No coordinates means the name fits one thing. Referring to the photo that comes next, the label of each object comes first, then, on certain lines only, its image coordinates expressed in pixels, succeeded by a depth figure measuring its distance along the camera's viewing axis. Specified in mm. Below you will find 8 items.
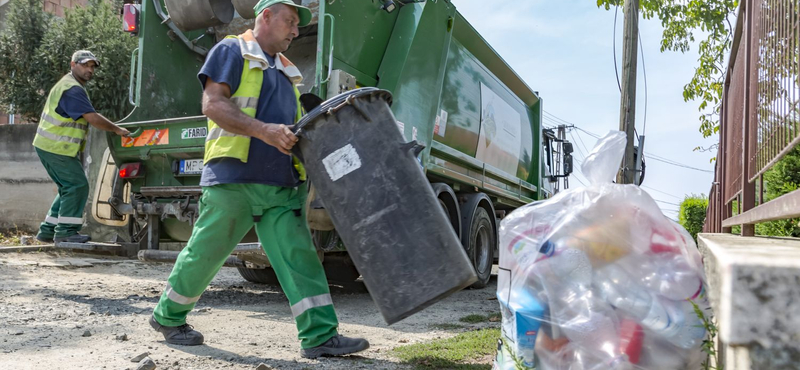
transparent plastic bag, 1534
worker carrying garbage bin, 2736
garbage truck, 4594
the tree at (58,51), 10789
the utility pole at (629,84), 8016
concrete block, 875
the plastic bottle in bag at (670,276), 1574
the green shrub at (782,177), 3994
